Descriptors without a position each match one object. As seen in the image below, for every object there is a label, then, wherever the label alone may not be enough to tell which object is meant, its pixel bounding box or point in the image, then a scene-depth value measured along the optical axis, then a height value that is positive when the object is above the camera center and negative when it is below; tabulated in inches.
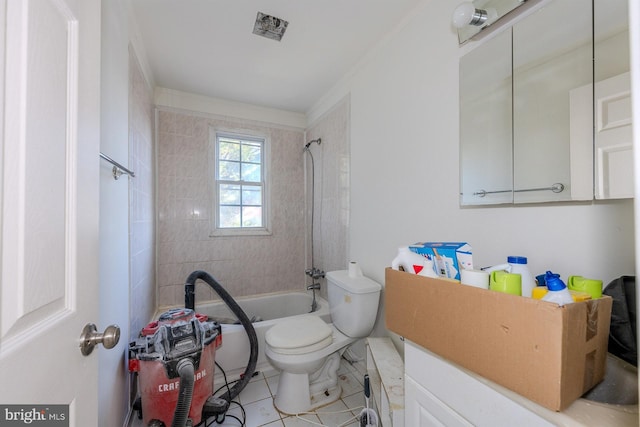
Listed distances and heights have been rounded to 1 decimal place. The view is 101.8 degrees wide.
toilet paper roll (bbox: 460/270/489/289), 25.5 -6.4
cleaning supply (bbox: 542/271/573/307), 20.9 -6.5
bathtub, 72.2 -36.9
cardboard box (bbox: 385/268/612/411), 19.0 -10.4
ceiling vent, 60.2 +45.3
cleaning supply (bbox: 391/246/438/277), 31.0 -6.2
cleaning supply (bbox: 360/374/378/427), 49.2 -39.3
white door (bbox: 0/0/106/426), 15.8 +0.9
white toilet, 59.7 -31.0
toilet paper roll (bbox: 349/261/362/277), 70.9 -15.4
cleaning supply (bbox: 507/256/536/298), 26.7 -6.1
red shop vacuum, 47.3 -29.5
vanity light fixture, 39.1 +30.5
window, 106.2 +12.4
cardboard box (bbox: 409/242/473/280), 29.6 -5.1
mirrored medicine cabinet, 28.2 +13.9
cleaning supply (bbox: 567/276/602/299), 23.8 -6.7
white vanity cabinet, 21.1 -17.9
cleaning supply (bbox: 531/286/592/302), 21.8 -7.0
